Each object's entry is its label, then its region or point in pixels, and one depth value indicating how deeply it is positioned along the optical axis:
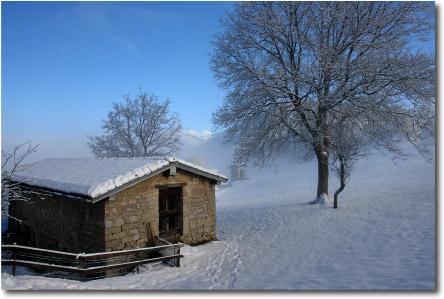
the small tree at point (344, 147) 10.08
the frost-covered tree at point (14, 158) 4.62
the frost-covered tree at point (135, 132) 18.47
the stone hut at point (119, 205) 6.71
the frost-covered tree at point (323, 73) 8.77
